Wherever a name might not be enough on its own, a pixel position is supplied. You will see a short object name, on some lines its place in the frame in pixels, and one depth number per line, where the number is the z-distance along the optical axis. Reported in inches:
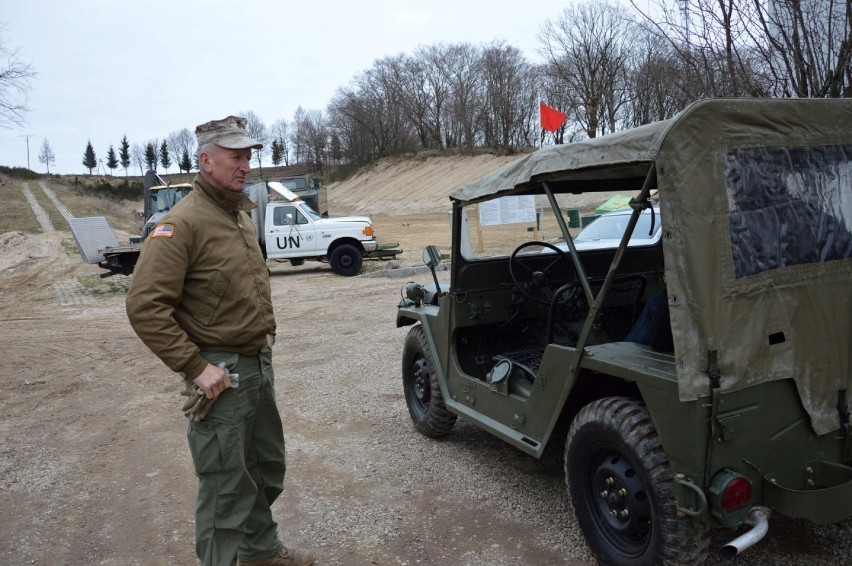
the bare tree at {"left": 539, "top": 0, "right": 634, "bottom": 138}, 1667.1
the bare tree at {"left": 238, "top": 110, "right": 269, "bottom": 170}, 3254.7
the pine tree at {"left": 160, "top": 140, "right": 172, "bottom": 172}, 3587.6
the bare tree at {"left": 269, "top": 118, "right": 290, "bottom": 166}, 3291.3
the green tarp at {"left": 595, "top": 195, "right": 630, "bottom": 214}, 405.5
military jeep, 97.4
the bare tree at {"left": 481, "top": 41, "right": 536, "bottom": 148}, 2225.6
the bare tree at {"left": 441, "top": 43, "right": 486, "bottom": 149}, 2342.5
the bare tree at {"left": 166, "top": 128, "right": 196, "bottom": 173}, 3488.2
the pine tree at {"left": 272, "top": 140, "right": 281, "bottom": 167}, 3152.1
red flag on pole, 318.3
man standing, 97.7
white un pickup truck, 629.9
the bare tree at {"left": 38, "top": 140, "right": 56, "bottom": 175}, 3671.3
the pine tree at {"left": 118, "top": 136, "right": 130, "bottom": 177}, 3747.5
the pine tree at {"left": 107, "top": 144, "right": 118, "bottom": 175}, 3764.8
